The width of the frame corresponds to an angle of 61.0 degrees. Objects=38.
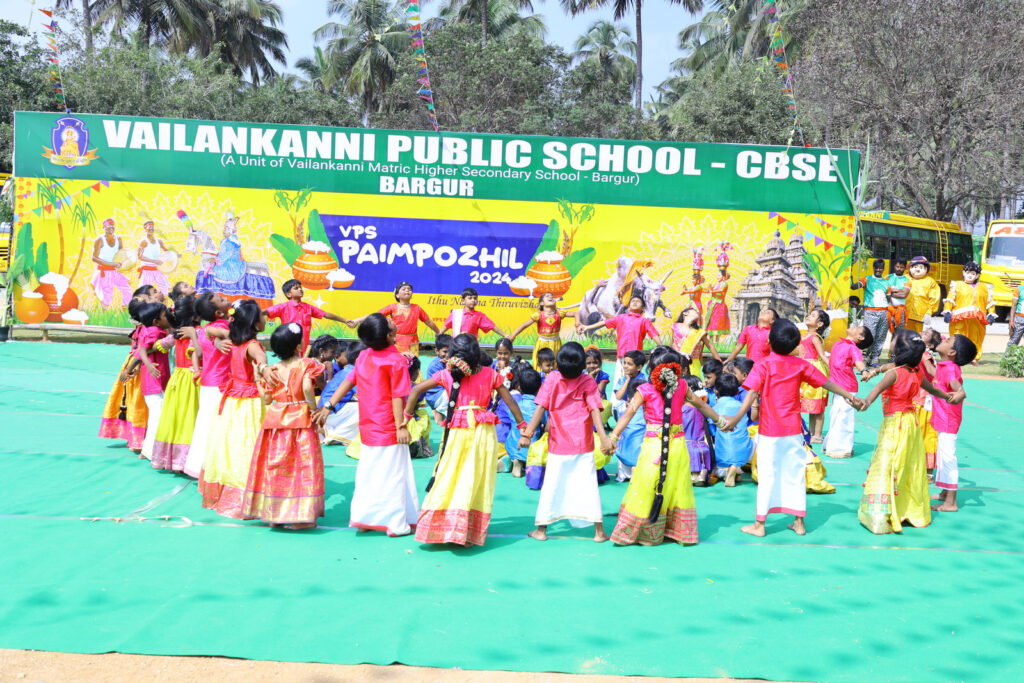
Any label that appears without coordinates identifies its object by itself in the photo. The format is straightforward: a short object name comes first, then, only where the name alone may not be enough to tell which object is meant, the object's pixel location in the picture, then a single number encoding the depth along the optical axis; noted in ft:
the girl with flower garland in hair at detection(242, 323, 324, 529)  19.02
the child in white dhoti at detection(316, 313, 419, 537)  18.65
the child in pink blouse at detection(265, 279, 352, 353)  30.48
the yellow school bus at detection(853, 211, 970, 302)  84.33
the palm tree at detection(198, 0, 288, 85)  143.23
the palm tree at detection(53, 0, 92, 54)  110.52
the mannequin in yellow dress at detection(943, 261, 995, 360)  44.86
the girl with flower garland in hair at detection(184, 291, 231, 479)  21.77
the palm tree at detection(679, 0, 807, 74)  135.74
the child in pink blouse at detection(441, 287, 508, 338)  31.68
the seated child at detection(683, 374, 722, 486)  24.27
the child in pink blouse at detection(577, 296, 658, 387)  31.13
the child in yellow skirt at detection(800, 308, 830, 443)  27.70
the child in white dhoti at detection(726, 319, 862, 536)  19.79
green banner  47.26
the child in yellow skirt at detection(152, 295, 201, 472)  23.40
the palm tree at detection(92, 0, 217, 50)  124.88
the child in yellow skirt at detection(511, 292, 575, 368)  32.99
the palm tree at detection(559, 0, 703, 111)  132.77
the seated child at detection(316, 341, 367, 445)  28.14
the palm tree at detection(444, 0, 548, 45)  128.06
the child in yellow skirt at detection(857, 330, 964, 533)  20.56
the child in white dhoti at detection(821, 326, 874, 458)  26.23
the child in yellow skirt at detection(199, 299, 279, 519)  20.10
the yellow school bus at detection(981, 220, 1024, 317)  78.95
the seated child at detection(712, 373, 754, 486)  24.75
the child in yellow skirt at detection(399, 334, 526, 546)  18.33
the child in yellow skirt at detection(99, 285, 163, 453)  24.89
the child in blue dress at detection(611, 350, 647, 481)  24.63
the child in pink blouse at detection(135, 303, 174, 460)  24.12
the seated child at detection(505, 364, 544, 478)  25.09
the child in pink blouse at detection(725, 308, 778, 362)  28.89
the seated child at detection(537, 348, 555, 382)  26.30
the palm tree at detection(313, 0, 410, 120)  139.23
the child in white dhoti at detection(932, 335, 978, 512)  22.40
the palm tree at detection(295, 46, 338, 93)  150.51
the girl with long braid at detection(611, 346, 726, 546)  18.58
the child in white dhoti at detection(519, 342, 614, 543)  18.92
